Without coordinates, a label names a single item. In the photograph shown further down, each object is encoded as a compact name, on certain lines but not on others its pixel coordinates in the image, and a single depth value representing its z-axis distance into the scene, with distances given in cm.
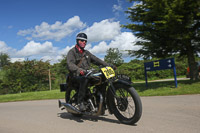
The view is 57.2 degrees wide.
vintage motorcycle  354
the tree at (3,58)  6806
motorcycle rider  407
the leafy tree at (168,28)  932
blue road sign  1021
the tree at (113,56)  4307
